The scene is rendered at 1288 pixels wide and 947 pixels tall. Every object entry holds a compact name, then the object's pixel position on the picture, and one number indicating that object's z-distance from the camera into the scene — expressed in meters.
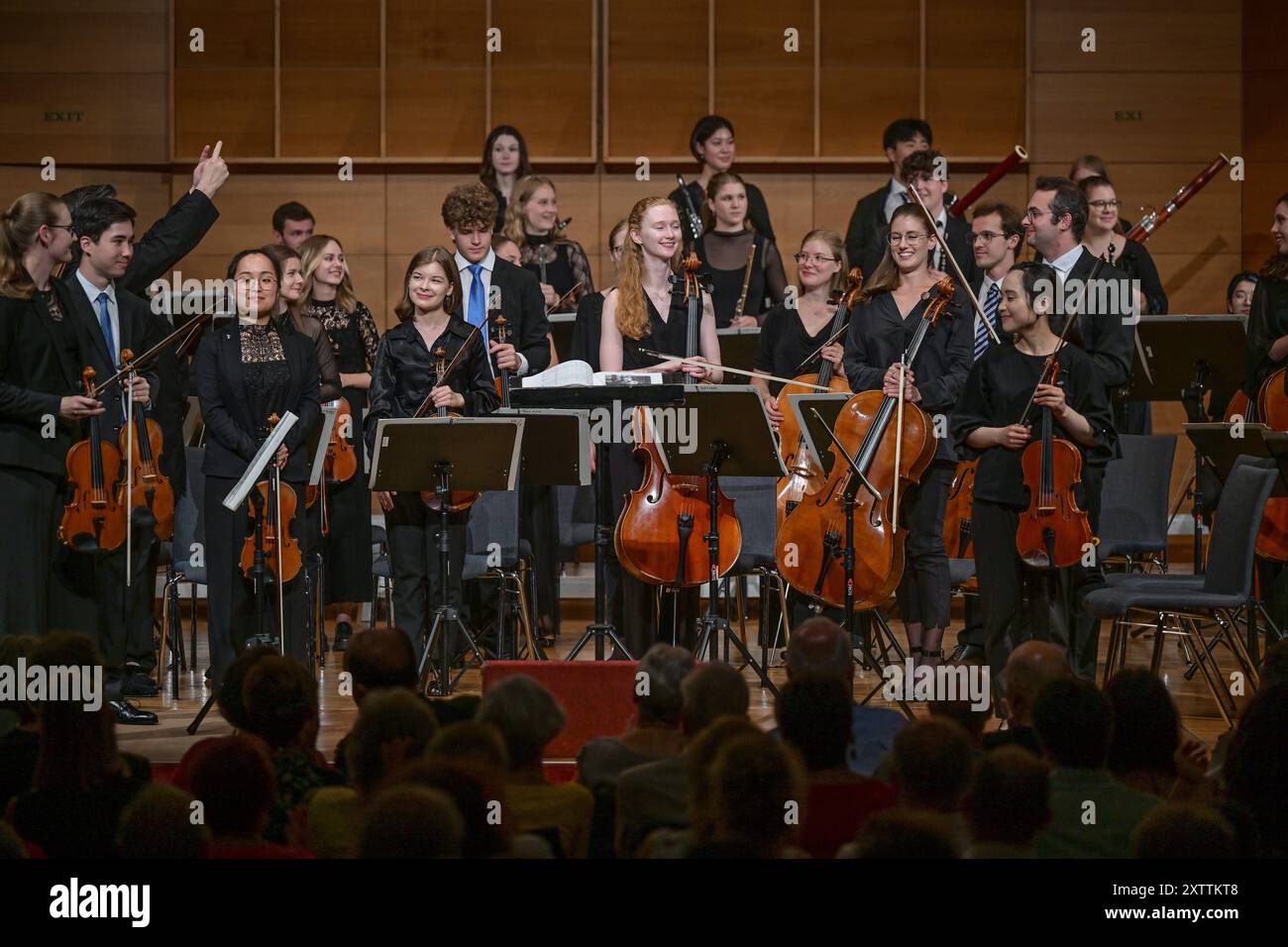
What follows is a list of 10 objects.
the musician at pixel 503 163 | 14.26
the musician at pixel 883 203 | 14.56
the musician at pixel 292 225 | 14.00
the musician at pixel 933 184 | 12.79
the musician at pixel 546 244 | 13.47
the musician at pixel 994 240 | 11.91
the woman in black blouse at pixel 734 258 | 13.45
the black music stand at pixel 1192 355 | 12.41
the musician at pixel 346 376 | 12.07
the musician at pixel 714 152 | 14.68
